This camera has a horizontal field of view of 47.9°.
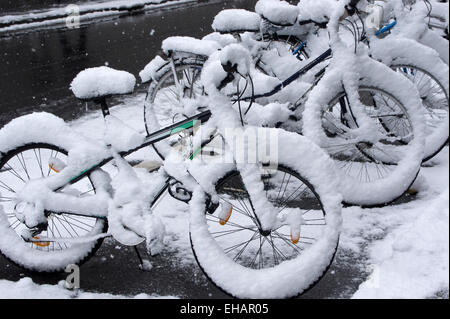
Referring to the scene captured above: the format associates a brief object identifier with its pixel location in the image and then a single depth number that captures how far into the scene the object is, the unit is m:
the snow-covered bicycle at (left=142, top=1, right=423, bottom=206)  3.60
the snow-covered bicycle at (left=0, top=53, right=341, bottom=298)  2.84
